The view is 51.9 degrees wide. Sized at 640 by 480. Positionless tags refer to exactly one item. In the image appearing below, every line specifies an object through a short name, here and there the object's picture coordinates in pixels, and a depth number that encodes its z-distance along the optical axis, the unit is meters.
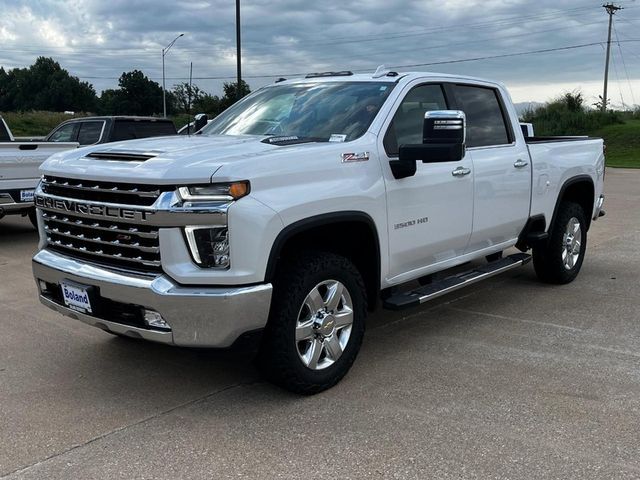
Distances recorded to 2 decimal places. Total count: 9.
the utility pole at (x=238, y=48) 24.78
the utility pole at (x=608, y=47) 52.66
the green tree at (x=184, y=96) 82.56
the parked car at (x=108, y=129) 12.56
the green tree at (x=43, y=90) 109.12
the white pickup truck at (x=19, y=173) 9.07
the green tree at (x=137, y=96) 99.88
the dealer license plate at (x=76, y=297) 3.85
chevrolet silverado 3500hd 3.51
